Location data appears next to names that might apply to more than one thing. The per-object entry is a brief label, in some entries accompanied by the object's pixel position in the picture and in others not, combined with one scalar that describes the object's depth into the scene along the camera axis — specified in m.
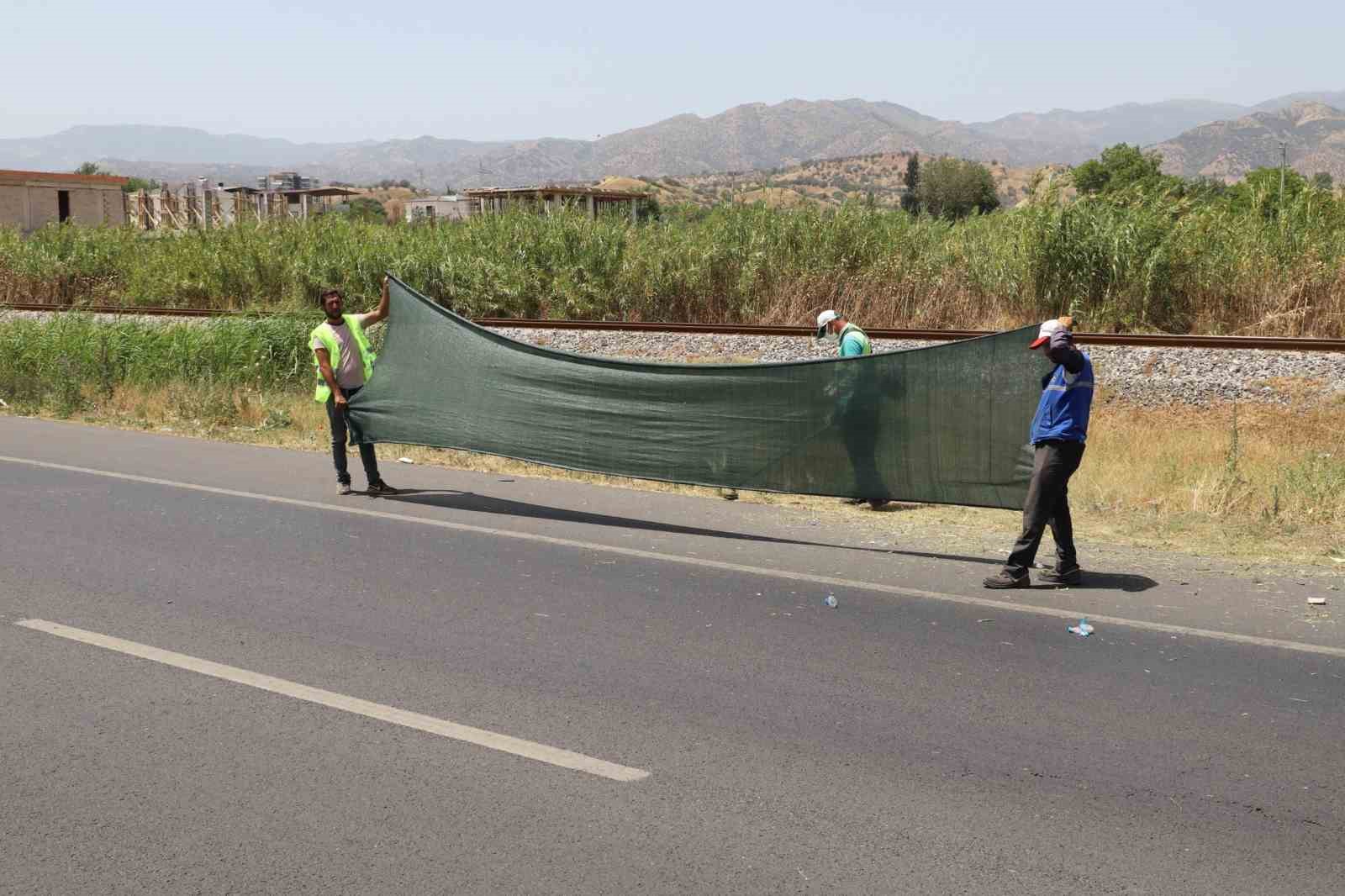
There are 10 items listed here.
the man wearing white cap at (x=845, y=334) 11.65
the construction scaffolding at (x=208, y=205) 36.34
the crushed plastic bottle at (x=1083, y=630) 7.16
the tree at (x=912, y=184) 122.75
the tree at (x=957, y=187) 120.38
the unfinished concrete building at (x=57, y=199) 66.38
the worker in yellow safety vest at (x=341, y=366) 11.73
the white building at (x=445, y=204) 113.07
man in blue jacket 8.26
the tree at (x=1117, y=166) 101.69
